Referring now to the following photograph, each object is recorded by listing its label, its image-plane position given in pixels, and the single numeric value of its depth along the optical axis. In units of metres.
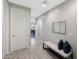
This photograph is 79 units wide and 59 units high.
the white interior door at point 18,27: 2.98
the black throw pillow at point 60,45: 2.40
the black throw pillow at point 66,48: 2.04
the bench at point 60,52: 1.96
